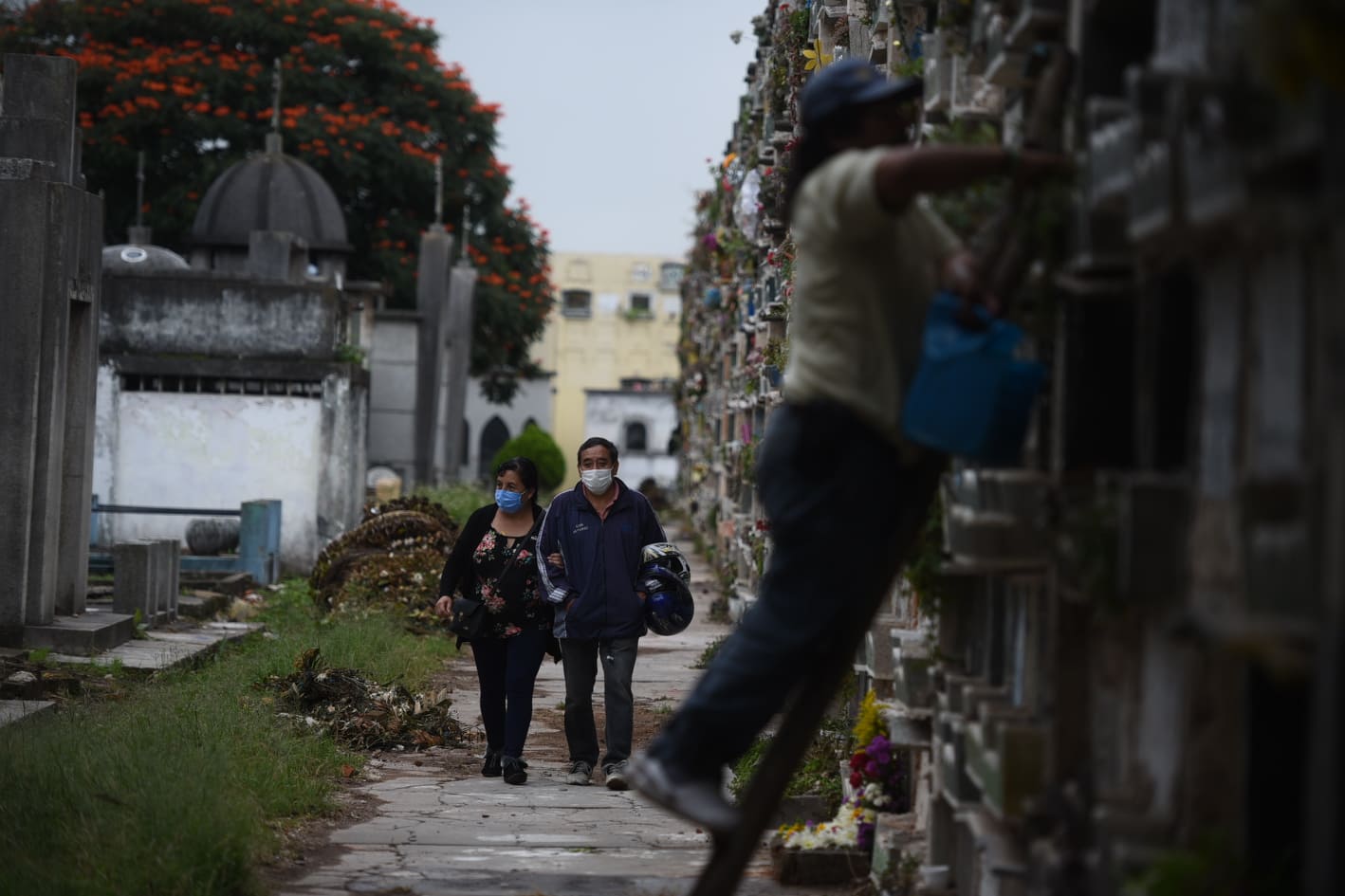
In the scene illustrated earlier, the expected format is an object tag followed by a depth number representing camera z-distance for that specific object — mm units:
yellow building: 78250
